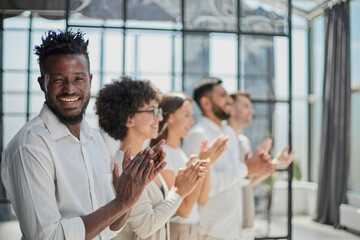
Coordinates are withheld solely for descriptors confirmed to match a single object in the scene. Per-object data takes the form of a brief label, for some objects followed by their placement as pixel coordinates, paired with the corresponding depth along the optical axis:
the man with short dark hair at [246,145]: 3.28
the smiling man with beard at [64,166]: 1.18
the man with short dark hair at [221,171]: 2.74
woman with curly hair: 1.95
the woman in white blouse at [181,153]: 2.21
